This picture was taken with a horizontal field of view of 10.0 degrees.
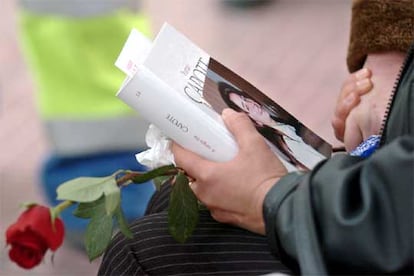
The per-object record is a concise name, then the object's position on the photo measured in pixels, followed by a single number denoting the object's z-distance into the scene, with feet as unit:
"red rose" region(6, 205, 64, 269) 7.34
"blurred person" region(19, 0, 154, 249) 11.29
